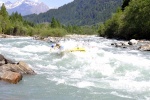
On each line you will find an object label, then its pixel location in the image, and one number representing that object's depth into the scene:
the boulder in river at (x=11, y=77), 16.66
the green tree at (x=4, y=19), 114.56
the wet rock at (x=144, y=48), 39.99
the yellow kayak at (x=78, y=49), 30.84
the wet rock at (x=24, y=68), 19.69
